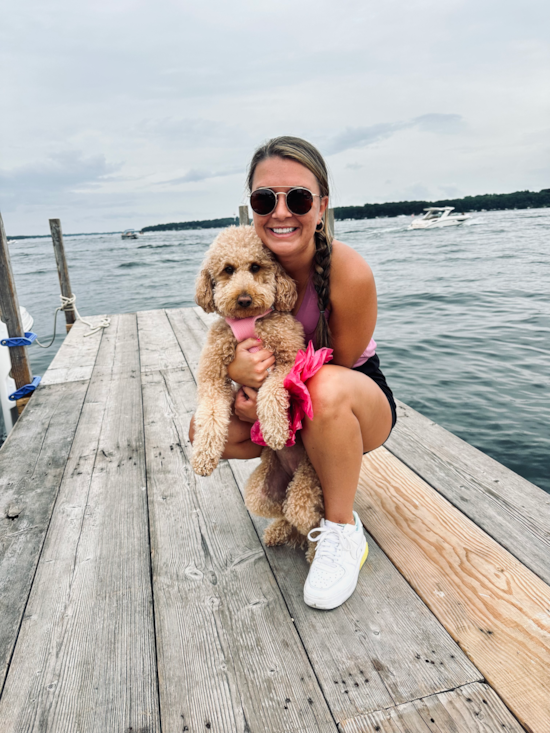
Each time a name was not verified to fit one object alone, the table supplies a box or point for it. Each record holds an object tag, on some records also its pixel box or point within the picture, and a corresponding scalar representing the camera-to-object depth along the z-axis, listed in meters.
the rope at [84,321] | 5.92
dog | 1.66
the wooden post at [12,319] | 4.38
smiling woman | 1.59
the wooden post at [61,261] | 7.33
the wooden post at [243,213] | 6.96
